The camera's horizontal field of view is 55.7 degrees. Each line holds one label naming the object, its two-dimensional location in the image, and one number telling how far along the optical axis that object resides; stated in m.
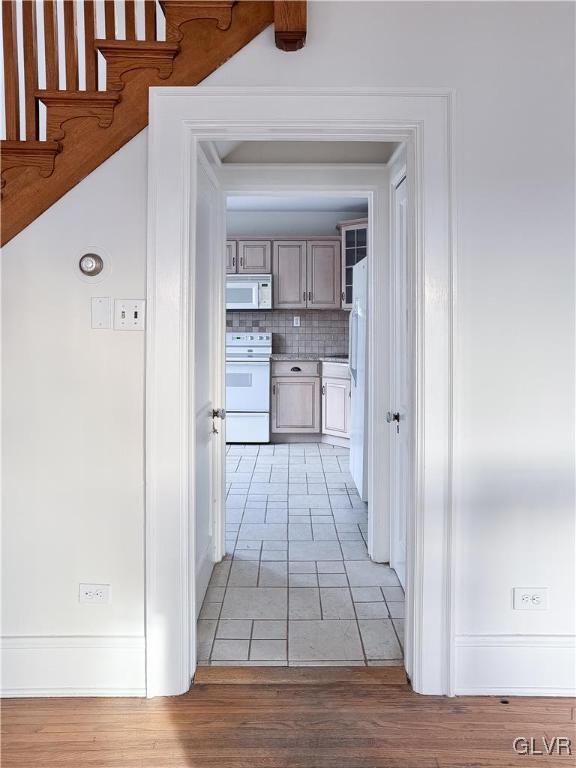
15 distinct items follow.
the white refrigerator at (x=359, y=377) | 3.64
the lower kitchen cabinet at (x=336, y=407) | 5.88
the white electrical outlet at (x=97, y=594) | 1.96
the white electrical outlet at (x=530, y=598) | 1.96
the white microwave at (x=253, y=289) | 6.23
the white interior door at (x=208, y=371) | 2.49
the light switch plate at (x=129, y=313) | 1.91
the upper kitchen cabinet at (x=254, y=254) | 6.25
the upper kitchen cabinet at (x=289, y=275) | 6.25
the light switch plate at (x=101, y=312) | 1.92
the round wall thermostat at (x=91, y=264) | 1.91
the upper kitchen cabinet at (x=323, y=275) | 6.21
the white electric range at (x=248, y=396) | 6.08
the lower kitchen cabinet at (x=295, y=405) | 6.20
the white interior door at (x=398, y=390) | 2.75
